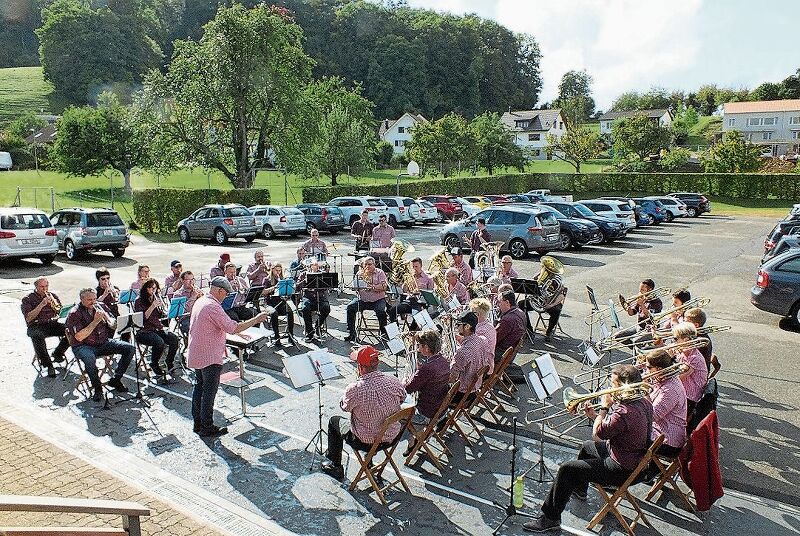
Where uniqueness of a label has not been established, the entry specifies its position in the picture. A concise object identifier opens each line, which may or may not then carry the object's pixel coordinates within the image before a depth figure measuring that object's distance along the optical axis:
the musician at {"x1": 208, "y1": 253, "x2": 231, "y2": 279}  12.57
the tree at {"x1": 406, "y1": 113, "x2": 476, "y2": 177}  58.38
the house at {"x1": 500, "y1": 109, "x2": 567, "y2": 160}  104.06
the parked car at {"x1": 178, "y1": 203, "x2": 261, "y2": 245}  27.00
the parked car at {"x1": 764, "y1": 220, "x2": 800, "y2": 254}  19.95
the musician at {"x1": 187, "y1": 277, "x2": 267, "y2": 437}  7.64
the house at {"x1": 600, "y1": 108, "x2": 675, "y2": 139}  107.55
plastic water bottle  5.96
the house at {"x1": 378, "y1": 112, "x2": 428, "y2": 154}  98.50
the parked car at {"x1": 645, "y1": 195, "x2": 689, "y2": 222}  38.78
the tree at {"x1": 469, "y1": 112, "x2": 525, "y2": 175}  60.12
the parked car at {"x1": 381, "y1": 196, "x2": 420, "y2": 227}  33.88
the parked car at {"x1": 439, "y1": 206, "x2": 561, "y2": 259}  22.61
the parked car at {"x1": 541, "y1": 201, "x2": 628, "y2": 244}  27.02
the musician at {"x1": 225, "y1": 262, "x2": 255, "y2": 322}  11.78
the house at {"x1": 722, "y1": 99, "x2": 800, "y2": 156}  92.81
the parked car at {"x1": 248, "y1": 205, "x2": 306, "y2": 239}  29.16
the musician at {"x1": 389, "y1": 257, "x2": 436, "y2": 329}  12.32
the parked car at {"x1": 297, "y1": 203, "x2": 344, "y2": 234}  31.06
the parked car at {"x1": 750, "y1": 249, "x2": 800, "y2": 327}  13.04
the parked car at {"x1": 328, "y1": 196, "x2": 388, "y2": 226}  31.88
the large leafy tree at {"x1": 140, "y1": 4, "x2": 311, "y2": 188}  34.56
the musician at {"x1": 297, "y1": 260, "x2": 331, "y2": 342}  12.11
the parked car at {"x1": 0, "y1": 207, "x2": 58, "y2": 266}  20.09
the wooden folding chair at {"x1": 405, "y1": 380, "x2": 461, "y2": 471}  6.79
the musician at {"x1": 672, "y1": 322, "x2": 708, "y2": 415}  7.07
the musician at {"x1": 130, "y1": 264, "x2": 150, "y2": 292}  10.70
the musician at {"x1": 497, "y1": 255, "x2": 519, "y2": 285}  12.56
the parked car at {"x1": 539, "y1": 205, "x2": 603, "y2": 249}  25.06
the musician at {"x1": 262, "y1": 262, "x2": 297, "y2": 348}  11.98
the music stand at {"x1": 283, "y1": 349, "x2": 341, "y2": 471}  6.83
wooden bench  3.09
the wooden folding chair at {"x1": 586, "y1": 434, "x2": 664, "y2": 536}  5.50
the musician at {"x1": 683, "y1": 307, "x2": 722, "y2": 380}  7.97
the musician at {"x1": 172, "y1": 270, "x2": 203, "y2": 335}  10.64
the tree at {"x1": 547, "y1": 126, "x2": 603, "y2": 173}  67.00
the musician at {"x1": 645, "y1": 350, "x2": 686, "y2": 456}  6.01
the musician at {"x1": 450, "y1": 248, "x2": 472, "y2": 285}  13.23
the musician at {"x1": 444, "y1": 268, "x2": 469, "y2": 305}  11.54
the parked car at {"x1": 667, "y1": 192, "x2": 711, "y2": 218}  42.81
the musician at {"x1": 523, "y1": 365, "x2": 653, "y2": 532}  5.59
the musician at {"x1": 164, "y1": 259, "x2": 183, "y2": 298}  11.81
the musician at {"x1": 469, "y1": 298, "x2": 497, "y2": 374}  7.94
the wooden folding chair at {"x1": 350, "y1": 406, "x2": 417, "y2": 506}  6.11
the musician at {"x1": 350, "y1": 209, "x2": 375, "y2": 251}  19.30
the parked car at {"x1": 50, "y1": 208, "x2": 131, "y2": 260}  22.27
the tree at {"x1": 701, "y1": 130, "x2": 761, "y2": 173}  56.79
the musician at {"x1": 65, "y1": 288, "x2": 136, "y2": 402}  8.86
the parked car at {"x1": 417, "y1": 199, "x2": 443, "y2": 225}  35.12
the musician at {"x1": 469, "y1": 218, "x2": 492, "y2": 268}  18.00
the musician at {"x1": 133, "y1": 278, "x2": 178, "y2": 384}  9.91
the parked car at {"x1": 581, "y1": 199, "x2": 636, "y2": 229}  29.27
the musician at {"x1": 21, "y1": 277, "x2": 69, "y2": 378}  9.93
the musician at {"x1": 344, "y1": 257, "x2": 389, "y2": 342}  11.81
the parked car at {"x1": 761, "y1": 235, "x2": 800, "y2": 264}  16.97
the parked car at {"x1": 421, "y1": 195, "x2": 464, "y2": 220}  38.28
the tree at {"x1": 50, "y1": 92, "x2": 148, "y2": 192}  43.34
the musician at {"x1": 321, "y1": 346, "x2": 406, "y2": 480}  6.32
